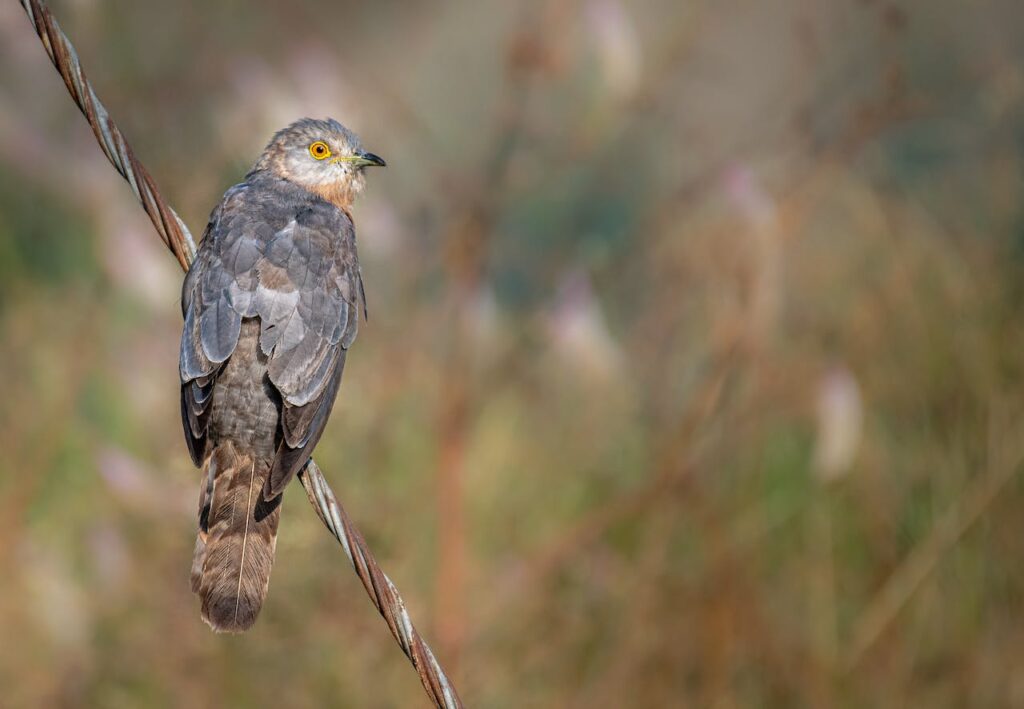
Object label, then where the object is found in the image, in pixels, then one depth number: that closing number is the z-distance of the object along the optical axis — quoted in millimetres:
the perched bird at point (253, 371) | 6594
